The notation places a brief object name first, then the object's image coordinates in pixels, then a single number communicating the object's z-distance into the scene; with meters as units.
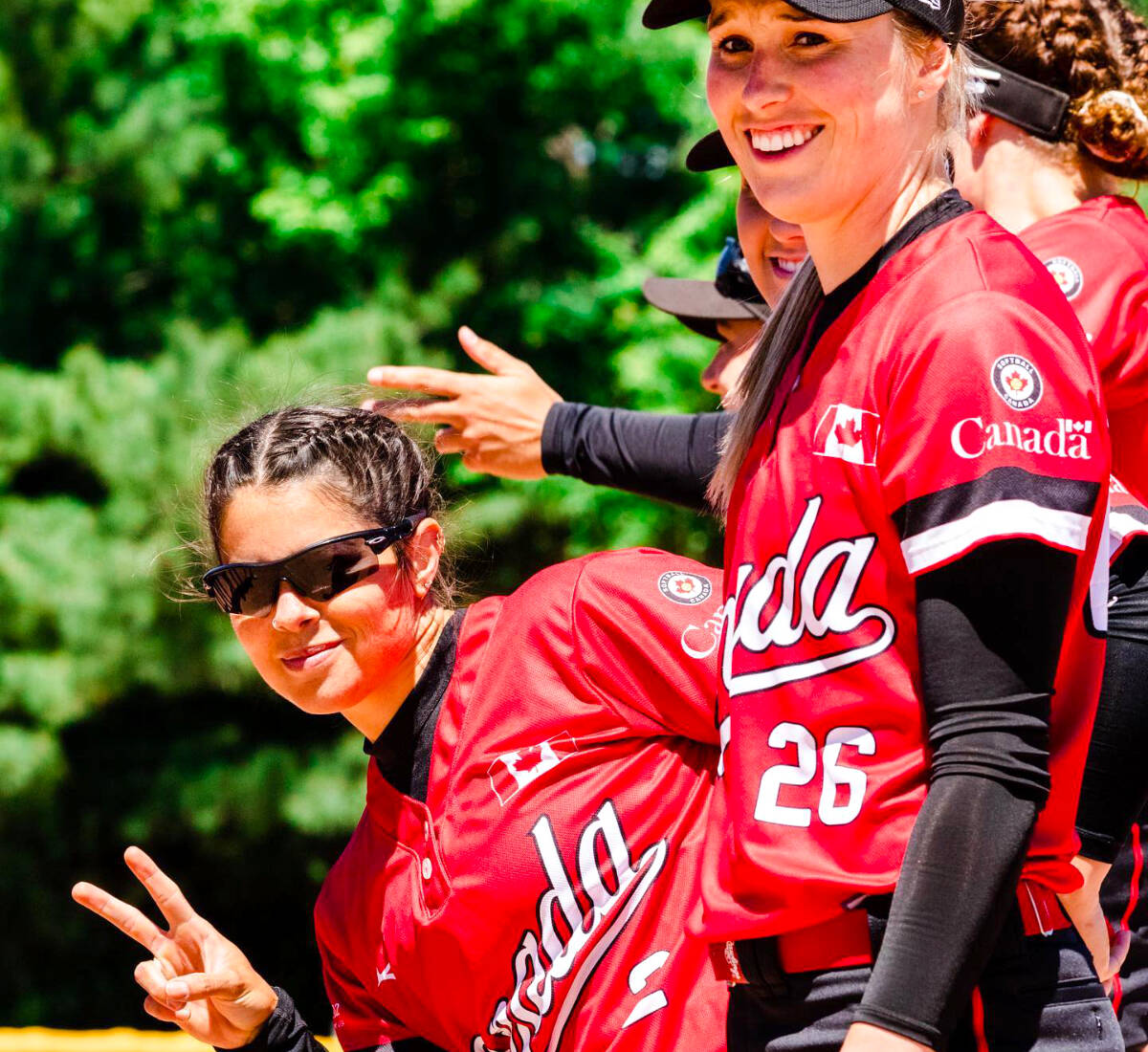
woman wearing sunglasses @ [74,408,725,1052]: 4.52
